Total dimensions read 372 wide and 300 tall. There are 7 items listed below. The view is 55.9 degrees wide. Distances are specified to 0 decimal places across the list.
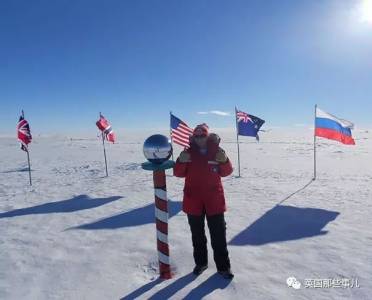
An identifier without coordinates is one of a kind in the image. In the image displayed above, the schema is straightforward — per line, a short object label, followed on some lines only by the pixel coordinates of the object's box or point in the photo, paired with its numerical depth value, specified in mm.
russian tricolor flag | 12820
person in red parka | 4570
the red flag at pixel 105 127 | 16172
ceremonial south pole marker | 4266
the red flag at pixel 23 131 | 12734
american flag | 13899
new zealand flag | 15094
